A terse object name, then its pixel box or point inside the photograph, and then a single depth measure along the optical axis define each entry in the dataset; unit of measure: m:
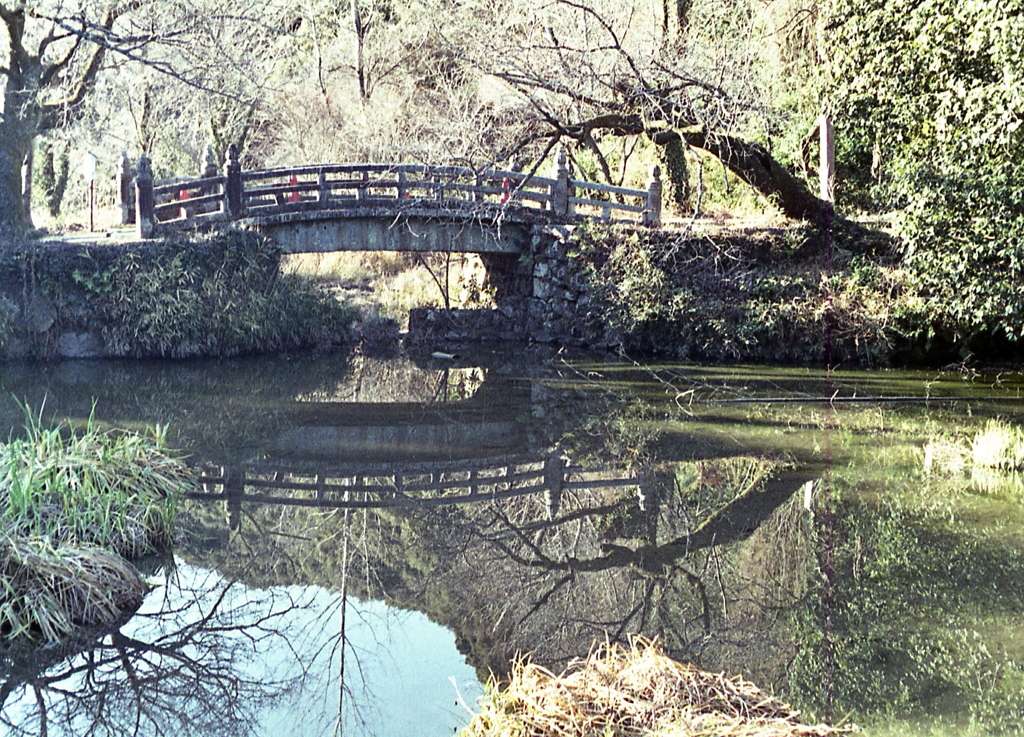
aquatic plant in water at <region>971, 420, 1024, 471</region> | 9.63
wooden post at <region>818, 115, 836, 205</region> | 17.83
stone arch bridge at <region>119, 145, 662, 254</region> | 16.72
